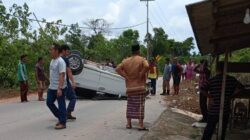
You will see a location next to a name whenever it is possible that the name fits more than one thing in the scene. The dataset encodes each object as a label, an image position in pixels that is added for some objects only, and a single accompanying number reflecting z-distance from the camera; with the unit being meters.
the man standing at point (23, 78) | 11.11
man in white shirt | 6.50
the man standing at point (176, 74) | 13.81
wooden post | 5.24
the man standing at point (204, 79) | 7.41
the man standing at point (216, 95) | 5.34
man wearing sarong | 6.56
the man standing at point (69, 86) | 7.00
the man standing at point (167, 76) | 14.27
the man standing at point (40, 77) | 11.46
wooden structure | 4.46
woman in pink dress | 21.14
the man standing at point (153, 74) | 14.15
